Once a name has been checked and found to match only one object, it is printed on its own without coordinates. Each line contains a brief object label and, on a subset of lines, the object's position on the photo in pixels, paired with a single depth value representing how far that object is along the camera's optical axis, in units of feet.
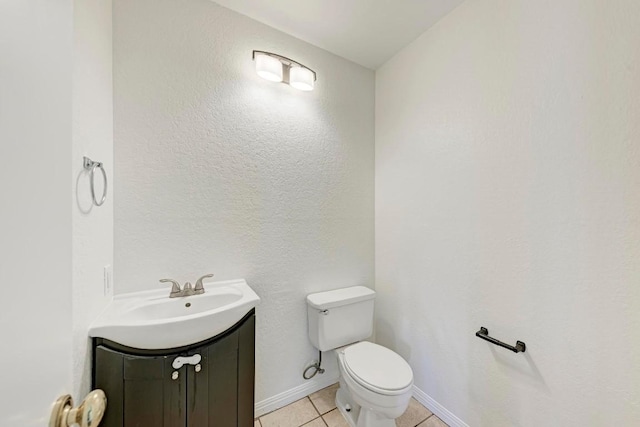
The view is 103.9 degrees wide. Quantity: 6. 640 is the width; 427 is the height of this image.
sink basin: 3.19
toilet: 4.16
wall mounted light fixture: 4.88
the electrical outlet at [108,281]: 3.66
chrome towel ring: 3.01
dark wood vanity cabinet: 3.18
